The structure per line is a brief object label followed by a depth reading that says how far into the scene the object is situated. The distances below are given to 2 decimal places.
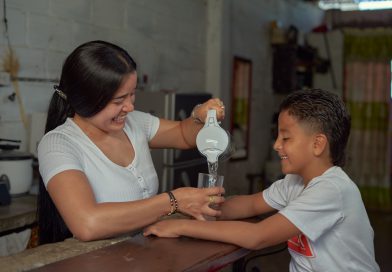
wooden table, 1.08
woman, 1.35
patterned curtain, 6.11
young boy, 1.35
